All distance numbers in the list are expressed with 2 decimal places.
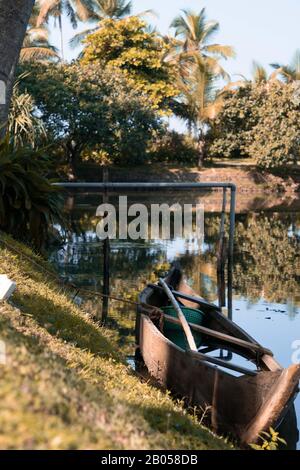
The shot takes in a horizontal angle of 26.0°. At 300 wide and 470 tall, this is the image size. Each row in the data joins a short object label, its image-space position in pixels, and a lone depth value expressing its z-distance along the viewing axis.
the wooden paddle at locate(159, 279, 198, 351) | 5.94
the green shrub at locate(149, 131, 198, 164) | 41.16
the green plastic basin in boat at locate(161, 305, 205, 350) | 7.58
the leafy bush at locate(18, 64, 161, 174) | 33.22
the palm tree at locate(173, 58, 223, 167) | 39.28
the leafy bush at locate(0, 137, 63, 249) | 8.84
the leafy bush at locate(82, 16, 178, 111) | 38.62
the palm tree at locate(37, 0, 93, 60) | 43.22
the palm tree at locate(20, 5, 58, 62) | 41.94
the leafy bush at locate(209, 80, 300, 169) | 37.69
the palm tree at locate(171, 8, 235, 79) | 44.19
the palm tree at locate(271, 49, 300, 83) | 45.75
